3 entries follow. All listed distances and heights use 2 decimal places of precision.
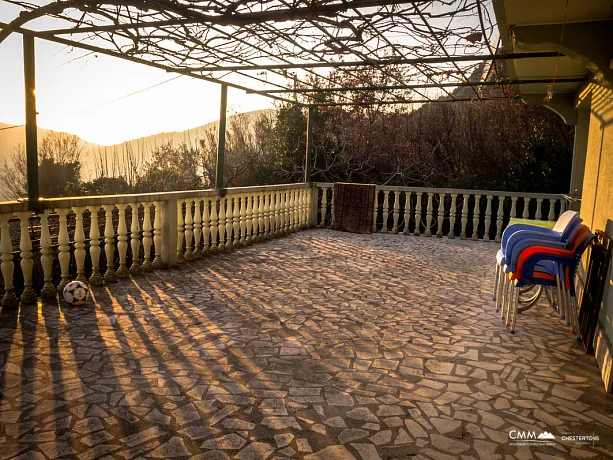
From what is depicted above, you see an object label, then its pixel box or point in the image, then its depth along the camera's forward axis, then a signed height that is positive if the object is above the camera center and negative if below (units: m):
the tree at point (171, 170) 14.48 +0.00
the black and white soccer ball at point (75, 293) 4.29 -1.15
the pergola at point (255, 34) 3.42 +1.33
